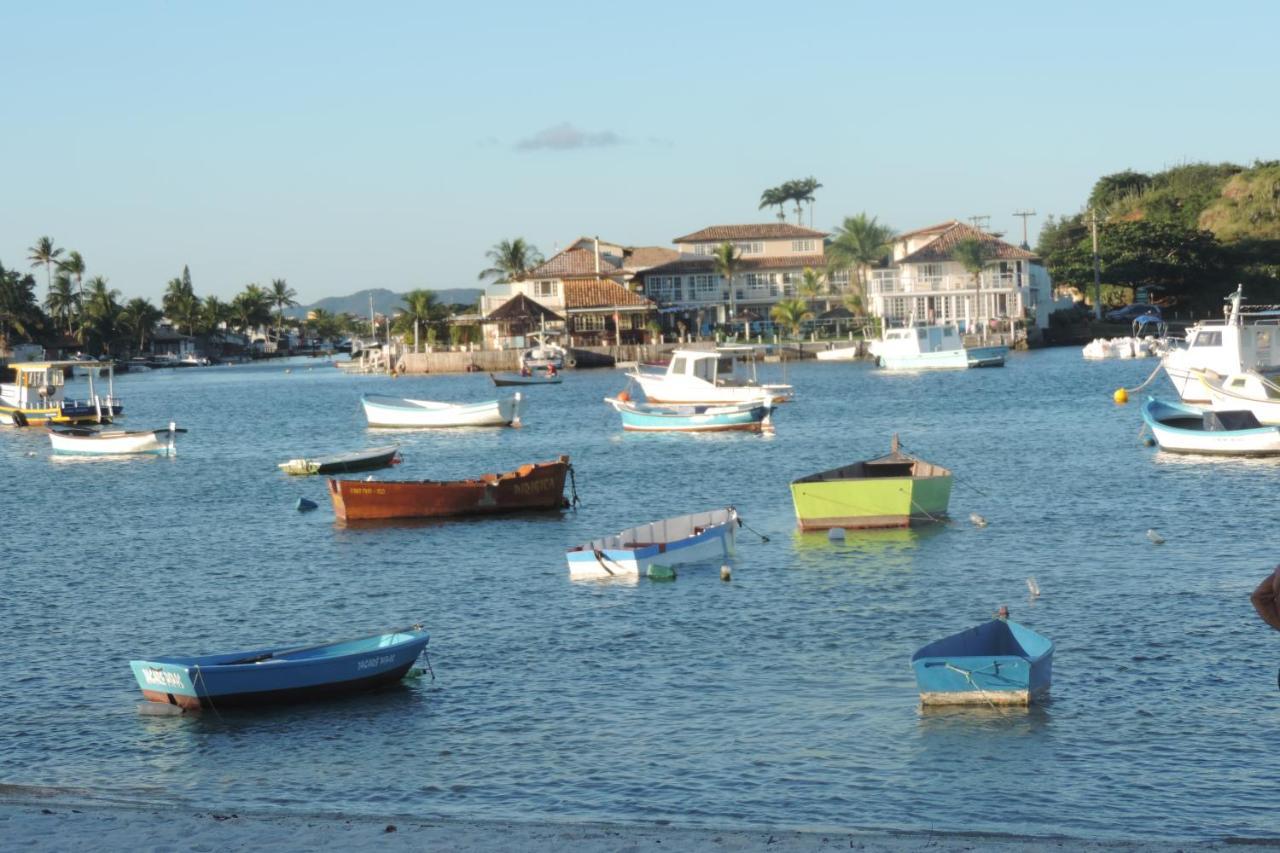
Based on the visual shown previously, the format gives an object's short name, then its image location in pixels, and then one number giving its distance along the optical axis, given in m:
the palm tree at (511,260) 157.00
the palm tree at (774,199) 190.50
